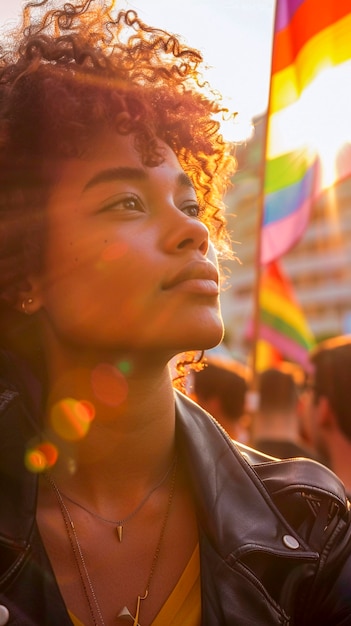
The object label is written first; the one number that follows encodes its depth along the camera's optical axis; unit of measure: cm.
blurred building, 5172
